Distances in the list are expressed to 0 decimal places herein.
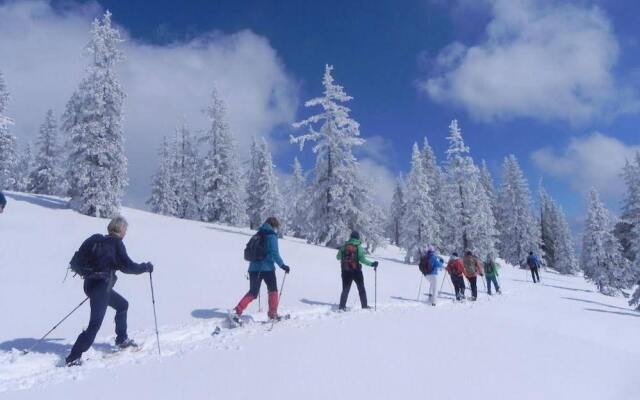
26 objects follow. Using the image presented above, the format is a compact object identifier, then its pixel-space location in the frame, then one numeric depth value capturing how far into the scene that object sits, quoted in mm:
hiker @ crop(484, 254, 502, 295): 18016
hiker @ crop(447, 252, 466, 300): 14766
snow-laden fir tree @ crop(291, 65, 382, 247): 27531
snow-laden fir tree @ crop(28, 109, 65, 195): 49625
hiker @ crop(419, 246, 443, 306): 12898
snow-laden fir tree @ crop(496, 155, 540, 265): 51562
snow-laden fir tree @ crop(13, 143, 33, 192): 56031
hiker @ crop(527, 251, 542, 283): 27312
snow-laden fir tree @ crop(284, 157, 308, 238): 29078
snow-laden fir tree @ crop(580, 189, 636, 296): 37719
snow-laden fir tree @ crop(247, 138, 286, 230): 50375
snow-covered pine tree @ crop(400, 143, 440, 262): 32938
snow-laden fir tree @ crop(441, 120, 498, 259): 33062
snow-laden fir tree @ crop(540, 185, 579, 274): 62906
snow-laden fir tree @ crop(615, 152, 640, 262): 37262
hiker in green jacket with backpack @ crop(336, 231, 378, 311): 9922
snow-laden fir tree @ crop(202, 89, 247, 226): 43250
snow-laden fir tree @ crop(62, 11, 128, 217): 24453
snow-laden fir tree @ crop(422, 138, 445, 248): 41125
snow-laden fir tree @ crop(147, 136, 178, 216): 51759
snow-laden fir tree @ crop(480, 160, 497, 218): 61406
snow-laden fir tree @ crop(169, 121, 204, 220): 51500
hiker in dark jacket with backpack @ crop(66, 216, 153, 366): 5801
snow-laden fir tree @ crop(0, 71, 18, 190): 39906
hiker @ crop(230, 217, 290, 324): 8023
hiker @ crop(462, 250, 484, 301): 15016
